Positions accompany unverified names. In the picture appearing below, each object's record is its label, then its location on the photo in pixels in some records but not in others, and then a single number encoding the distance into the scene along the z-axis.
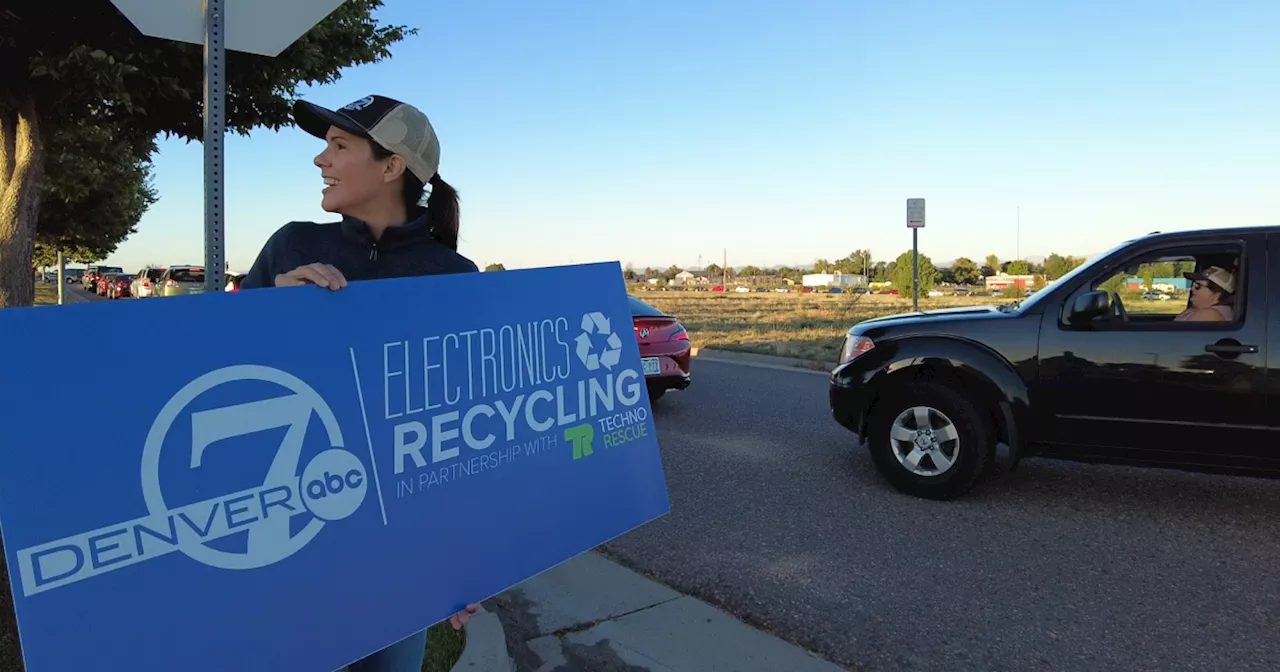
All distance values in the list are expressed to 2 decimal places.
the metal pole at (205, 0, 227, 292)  2.36
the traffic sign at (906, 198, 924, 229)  15.67
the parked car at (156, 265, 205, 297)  25.08
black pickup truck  5.08
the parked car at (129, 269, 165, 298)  29.92
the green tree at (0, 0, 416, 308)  5.46
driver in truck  5.37
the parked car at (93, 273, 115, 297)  48.23
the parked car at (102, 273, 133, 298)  42.22
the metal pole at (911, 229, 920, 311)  15.53
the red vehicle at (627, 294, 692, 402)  8.76
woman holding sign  2.00
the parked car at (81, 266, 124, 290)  57.46
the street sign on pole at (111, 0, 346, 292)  2.34
